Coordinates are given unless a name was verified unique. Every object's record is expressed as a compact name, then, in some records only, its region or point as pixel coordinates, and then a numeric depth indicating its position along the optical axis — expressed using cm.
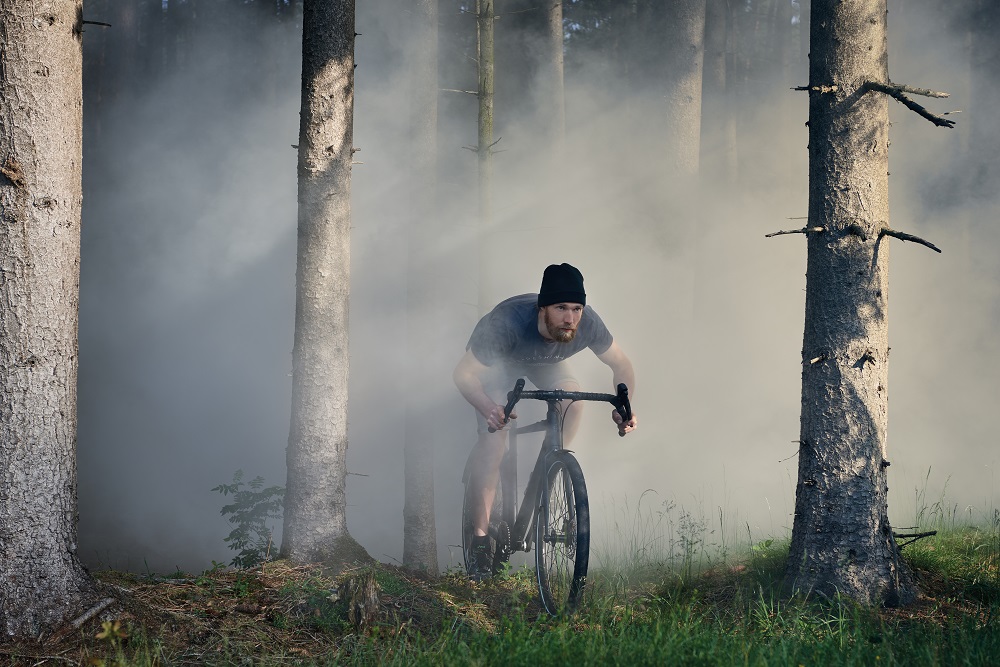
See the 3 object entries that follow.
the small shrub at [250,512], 1349
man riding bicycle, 973
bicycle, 854
